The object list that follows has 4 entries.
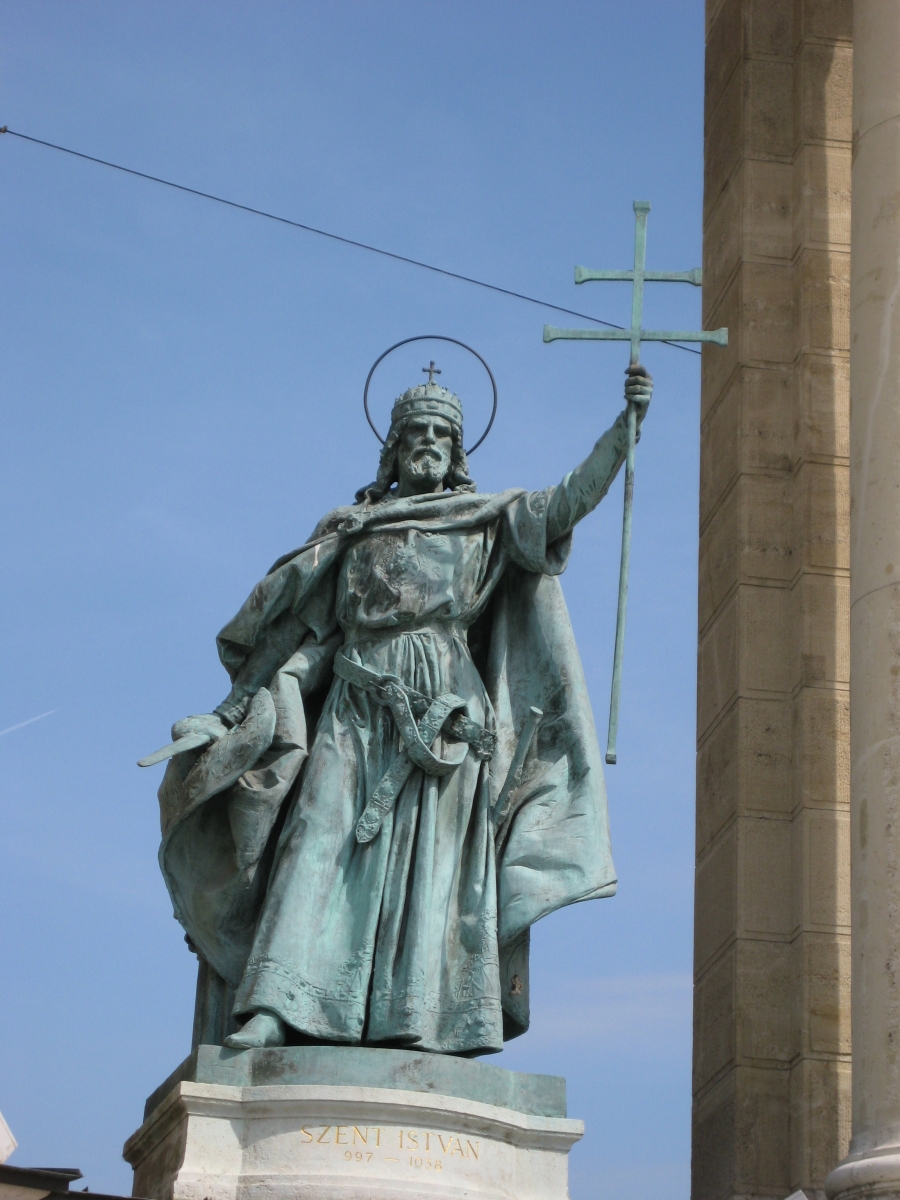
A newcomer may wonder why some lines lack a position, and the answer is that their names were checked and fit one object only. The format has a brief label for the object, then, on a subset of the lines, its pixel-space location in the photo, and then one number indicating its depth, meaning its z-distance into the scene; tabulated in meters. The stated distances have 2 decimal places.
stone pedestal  12.59
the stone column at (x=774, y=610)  16.52
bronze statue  13.67
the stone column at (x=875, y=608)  14.25
